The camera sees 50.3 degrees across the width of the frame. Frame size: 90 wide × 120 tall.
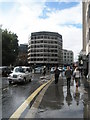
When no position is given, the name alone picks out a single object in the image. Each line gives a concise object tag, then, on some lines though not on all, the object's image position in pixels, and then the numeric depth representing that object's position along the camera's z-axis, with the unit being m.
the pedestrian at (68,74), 7.12
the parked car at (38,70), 22.52
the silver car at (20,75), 9.17
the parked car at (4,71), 15.54
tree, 22.60
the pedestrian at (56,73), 8.79
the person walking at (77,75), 6.77
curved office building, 54.32
